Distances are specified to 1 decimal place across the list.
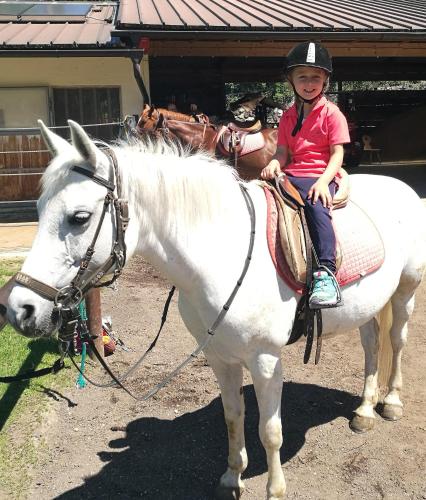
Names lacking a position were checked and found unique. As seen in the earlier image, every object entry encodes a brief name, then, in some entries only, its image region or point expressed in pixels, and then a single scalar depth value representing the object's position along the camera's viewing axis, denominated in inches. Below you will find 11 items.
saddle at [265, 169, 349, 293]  92.1
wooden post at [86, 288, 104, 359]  159.8
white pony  73.3
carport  345.7
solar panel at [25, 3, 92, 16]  486.5
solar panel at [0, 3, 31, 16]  483.8
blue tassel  149.8
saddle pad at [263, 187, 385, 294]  93.4
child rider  93.4
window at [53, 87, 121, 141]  398.3
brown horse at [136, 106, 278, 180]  287.7
